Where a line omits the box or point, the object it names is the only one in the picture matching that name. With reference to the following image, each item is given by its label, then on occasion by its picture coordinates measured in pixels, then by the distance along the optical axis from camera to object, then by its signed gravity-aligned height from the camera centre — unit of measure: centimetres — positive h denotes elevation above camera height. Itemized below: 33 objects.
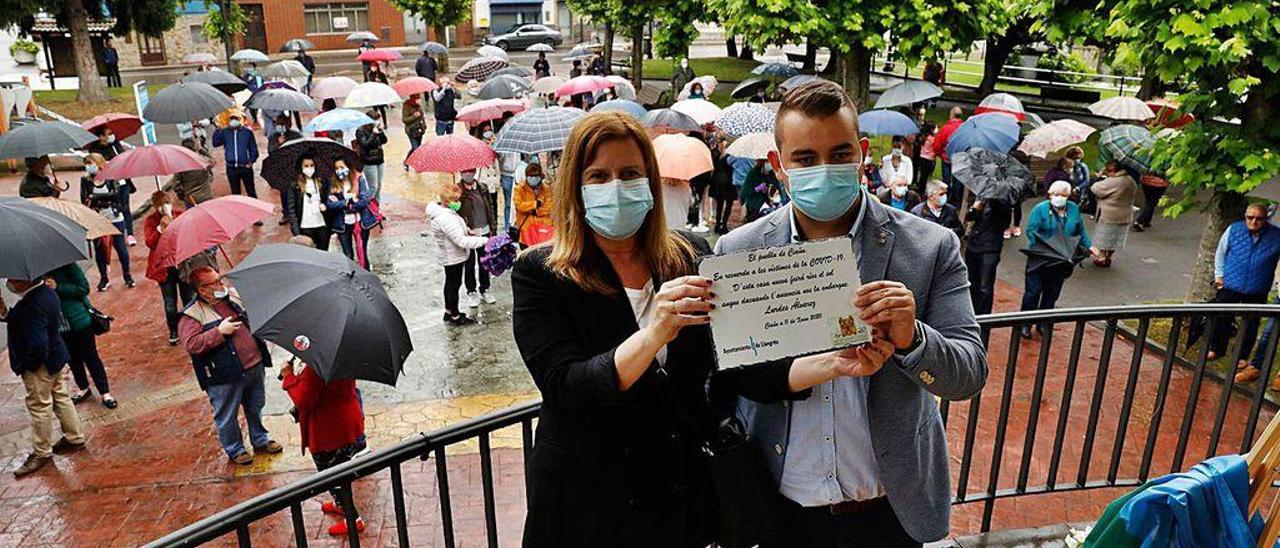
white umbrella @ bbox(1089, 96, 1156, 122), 1551 -140
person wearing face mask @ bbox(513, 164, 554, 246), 1020 -204
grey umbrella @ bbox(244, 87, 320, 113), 1630 -152
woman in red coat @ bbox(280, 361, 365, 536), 566 -249
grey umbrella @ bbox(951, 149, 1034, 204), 934 -156
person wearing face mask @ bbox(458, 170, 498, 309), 1010 -219
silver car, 4666 -96
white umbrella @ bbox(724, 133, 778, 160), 1170 -159
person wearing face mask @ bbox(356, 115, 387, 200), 1425 -209
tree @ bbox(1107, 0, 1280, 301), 709 -41
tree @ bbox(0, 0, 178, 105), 2292 -11
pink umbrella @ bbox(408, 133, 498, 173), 1082 -162
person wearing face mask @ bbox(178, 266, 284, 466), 642 -241
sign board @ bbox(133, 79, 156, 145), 1573 -156
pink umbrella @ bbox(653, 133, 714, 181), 1138 -169
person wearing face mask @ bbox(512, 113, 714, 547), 235 -86
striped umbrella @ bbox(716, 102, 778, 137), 1293 -139
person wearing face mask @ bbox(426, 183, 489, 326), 950 -228
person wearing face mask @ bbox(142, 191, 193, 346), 921 -256
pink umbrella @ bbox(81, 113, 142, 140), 1429 -172
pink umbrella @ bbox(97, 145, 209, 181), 1066 -175
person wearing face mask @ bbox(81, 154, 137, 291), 1109 -247
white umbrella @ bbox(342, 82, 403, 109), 1770 -153
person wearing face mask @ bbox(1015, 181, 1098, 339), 898 -196
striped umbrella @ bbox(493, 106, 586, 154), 1074 -133
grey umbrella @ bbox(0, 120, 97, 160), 1103 -155
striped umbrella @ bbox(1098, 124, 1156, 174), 1127 -144
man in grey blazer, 232 -93
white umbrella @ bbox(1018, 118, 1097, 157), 1296 -157
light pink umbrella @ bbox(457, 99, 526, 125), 1514 -151
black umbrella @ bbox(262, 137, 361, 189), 1102 -167
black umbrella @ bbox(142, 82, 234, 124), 1421 -139
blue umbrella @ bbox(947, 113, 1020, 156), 1212 -145
